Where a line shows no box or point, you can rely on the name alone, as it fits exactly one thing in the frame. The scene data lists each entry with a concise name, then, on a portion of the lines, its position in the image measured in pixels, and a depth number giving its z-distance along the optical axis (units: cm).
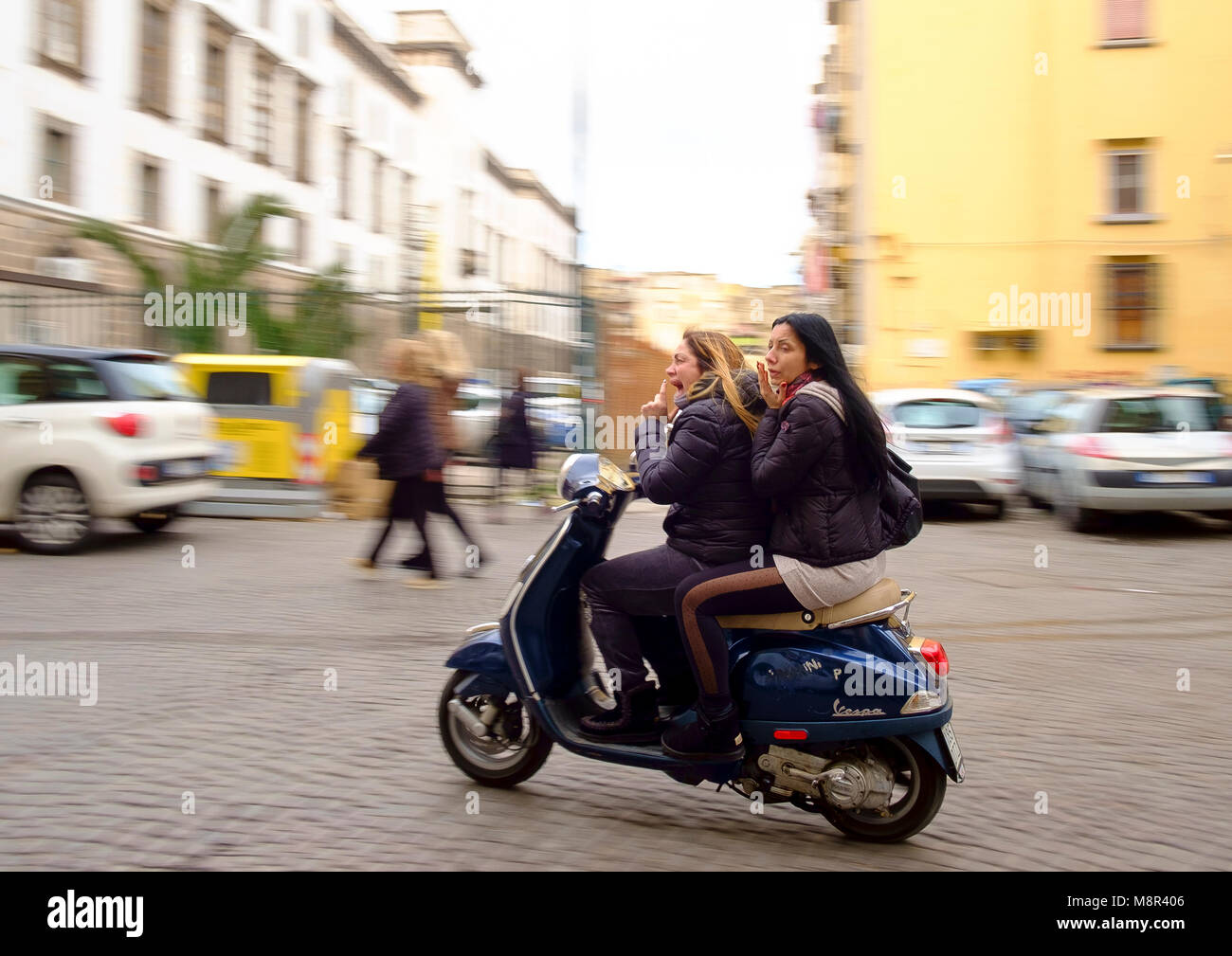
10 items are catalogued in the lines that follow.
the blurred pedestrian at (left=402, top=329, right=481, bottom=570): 1002
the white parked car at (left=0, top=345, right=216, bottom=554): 1099
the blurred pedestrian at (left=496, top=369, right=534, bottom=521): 1587
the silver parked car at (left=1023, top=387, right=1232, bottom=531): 1312
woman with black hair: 397
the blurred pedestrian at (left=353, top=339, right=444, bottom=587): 979
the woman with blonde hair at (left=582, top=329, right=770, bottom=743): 416
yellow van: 1415
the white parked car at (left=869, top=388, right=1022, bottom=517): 1473
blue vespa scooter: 403
